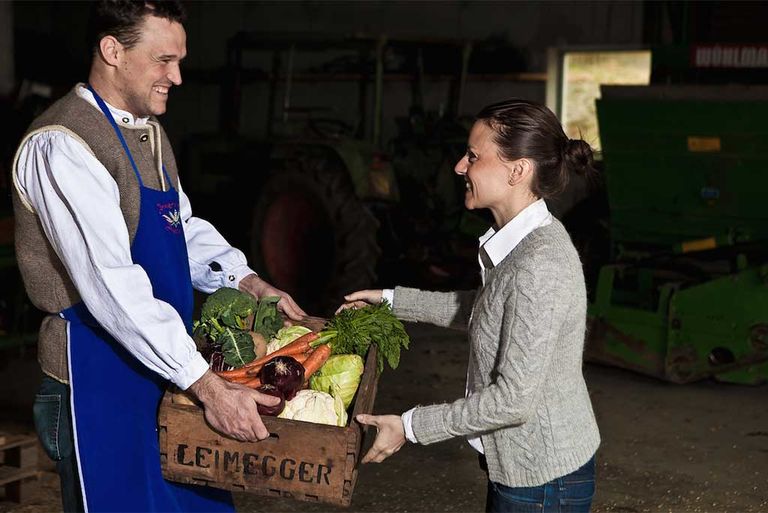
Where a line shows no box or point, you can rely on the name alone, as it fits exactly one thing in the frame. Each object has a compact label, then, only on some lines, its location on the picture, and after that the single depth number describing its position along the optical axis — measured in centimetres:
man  242
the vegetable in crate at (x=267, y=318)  306
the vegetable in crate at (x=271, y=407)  256
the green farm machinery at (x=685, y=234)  608
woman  235
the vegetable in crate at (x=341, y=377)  283
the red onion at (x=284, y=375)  271
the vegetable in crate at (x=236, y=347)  287
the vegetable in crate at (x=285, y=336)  308
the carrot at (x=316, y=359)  285
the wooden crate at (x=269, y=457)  245
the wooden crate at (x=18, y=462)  446
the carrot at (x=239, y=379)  276
